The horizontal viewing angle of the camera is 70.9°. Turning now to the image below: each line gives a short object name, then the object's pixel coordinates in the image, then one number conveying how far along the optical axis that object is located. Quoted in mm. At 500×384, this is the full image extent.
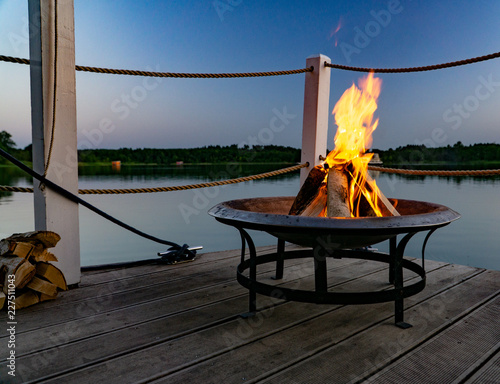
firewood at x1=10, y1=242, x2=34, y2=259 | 1569
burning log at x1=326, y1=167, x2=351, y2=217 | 1419
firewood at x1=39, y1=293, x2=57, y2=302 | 1643
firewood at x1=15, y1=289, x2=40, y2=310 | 1567
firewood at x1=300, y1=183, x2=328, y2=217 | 1598
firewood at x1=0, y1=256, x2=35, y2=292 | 1516
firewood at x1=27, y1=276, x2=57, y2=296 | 1610
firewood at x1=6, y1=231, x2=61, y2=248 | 1621
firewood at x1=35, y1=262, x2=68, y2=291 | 1679
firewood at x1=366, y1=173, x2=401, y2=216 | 1490
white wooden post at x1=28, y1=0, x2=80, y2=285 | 1698
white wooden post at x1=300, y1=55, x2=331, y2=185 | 2551
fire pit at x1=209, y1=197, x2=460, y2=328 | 1107
